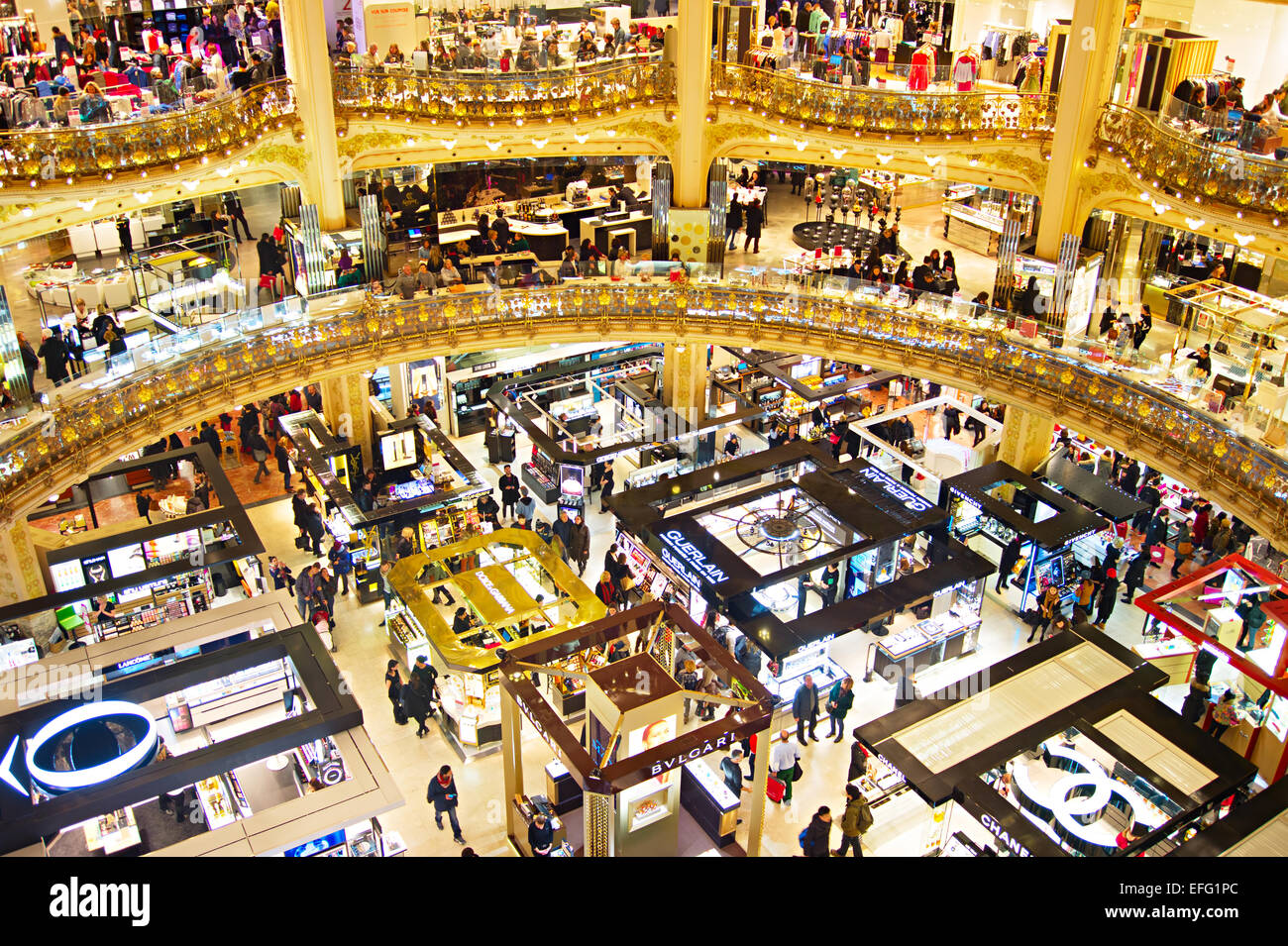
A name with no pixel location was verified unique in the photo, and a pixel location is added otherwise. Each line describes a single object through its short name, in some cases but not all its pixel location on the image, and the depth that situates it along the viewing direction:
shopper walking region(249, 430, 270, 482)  27.69
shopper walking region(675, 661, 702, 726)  19.17
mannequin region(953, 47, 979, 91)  26.00
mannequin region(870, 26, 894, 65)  29.76
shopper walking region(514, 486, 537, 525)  26.11
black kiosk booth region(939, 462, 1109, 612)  23.28
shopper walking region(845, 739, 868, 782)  18.42
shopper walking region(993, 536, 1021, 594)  23.91
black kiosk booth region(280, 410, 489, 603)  24.06
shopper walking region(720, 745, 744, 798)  18.36
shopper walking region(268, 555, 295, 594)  23.09
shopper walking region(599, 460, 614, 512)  27.02
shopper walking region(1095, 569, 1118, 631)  22.67
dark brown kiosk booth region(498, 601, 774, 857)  15.93
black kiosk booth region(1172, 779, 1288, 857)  15.11
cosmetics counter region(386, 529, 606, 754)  20.16
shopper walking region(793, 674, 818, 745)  20.06
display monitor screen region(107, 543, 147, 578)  21.45
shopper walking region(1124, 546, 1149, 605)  23.30
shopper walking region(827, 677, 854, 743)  20.27
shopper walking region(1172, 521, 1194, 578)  24.47
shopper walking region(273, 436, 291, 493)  27.17
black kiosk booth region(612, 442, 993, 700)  21.00
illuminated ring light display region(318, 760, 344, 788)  15.87
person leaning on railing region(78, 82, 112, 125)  21.17
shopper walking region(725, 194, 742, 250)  32.09
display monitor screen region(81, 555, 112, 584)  21.45
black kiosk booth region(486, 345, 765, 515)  26.36
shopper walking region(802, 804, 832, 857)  16.84
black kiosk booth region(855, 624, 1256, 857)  16.09
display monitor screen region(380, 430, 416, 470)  26.34
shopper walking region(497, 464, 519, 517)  25.98
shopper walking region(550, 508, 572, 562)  24.66
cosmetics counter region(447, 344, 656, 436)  29.64
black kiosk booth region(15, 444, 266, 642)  20.73
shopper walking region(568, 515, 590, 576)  24.62
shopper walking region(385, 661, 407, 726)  20.45
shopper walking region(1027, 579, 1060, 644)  22.72
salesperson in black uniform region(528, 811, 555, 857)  16.83
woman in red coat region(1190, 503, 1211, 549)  24.41
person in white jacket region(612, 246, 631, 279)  25.94
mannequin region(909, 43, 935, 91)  26.31
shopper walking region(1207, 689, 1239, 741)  19.41
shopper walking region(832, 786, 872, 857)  17.31
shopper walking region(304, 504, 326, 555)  24.69
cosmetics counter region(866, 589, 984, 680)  21.78
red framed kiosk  17.92
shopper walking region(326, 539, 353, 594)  23.77
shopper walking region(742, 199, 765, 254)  31.69
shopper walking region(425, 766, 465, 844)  17.75
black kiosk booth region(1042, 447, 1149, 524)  24.08
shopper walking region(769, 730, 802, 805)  19.19
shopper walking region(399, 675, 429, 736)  20.16
